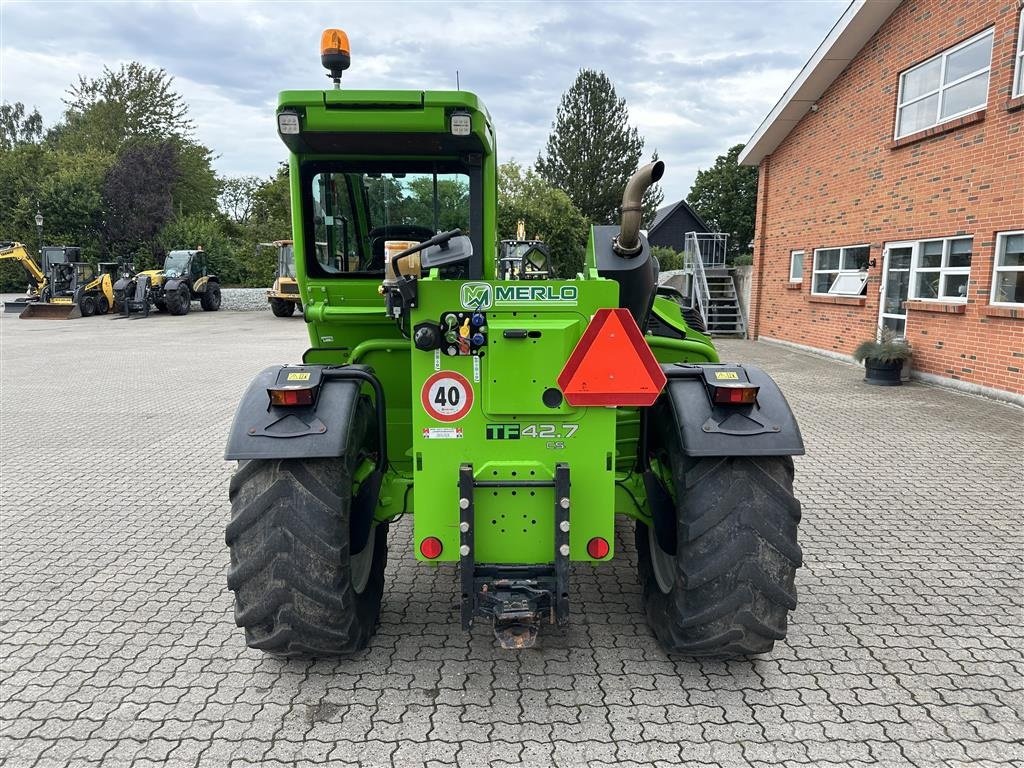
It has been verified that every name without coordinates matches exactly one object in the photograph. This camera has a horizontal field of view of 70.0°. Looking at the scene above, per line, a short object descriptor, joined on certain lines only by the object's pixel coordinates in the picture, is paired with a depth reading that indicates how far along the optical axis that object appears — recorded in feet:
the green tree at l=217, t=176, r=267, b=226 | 189.26
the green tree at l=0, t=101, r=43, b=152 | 216.95
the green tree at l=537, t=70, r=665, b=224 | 160.35
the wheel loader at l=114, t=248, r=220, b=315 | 82.12
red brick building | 30.71
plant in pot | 35.50
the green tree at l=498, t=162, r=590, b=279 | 97.76
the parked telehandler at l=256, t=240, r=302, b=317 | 83.99
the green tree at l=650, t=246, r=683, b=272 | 112.19
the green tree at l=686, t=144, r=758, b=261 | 165.99
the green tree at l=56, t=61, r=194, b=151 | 140.77
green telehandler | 9.45
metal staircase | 61.87
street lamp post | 100.13
